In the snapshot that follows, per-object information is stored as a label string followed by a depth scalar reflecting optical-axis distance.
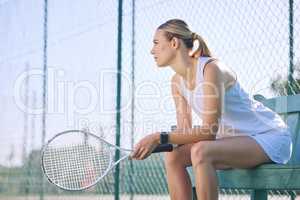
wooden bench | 5.33
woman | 5.36
